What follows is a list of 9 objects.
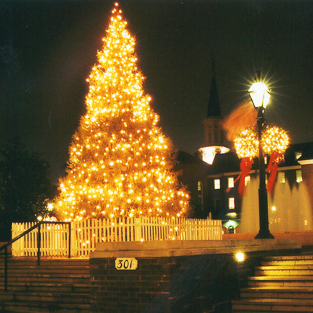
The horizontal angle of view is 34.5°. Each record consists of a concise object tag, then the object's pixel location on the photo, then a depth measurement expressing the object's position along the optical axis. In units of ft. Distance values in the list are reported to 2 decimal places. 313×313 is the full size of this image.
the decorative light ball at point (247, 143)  71.36
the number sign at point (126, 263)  30.78
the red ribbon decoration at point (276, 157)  80.29
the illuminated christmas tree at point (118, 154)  67.10
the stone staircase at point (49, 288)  39.60
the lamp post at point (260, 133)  46.65
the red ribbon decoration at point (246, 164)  91.81
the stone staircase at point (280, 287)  34.68
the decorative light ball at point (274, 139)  71.10
